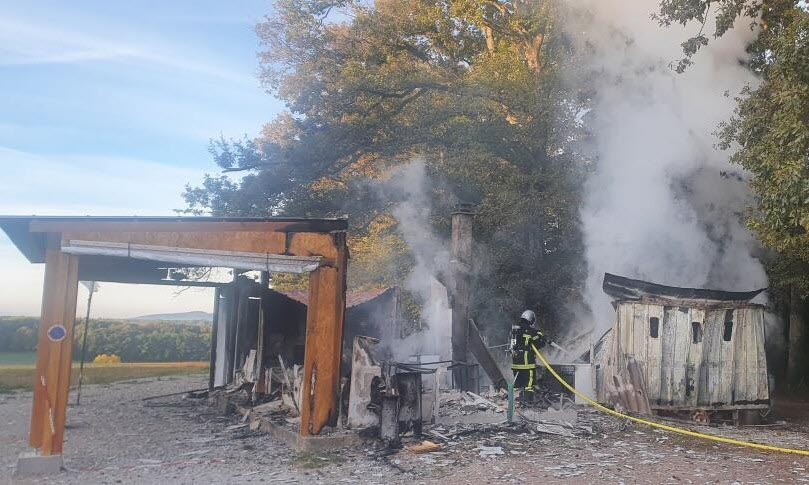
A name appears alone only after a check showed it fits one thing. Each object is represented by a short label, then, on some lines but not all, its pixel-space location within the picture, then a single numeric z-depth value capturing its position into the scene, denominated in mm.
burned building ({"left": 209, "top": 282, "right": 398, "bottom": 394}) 14145
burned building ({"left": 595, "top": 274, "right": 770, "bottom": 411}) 12148
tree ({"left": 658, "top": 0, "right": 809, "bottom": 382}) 10961
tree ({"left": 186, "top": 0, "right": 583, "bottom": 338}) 18891
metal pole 13480
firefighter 11352
